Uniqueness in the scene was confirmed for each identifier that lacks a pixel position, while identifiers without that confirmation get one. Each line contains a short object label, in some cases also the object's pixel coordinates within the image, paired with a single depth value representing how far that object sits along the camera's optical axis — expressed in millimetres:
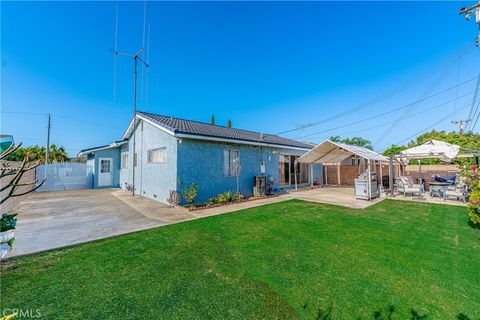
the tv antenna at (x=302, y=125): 24805
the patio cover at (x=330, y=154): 11102
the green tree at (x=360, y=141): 46156
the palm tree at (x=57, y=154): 26002
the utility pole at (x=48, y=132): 19562
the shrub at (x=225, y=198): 9406
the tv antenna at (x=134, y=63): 11516
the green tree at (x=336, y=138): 43281
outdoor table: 10625
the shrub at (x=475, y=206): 6051
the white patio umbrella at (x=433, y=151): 10320
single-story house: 9250
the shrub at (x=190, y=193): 8734
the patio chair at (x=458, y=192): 9824
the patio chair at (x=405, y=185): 11382
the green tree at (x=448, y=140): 18797
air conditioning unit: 11602
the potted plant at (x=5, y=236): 3062
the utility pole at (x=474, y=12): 9414
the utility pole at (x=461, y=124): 25438
